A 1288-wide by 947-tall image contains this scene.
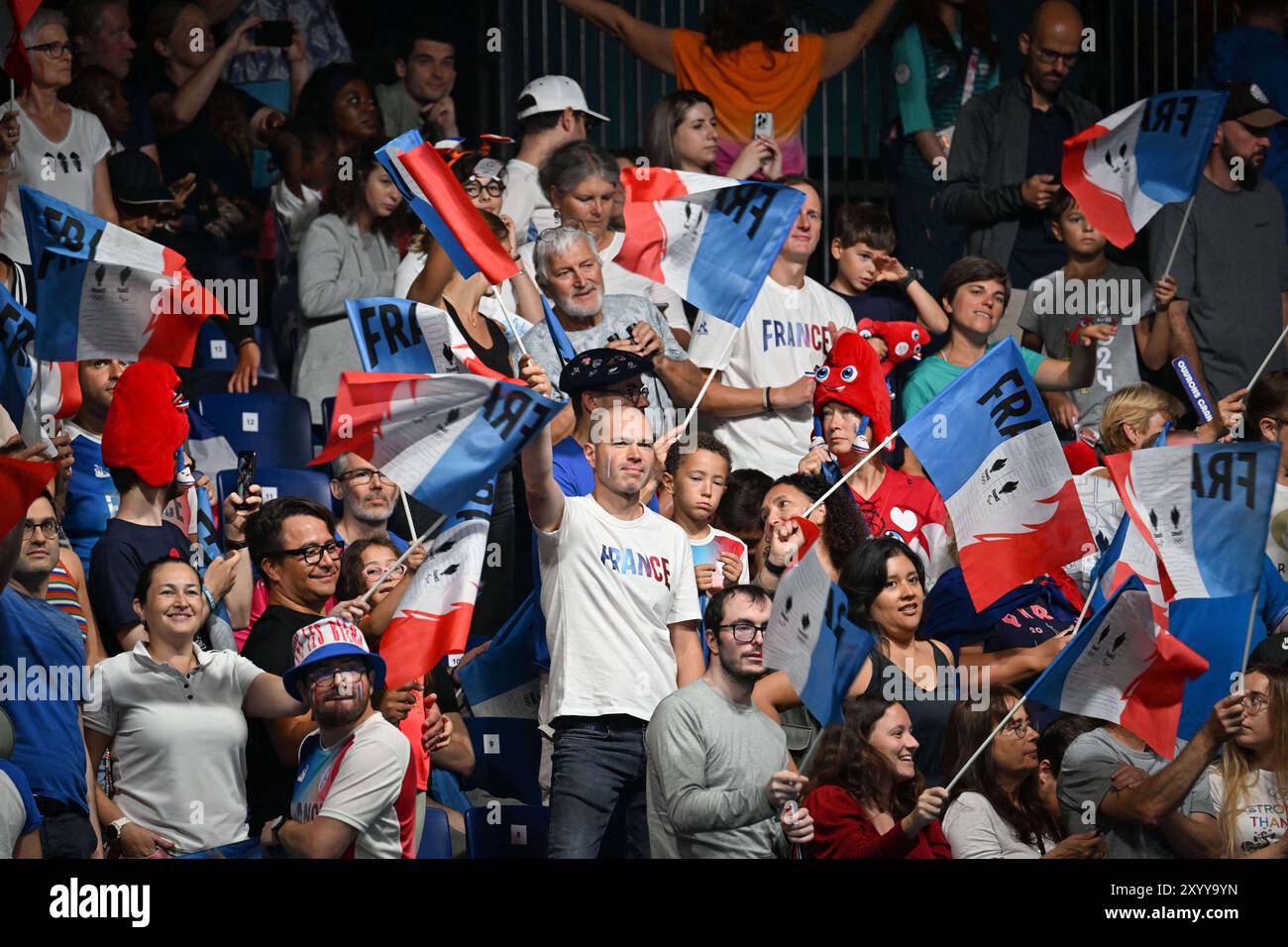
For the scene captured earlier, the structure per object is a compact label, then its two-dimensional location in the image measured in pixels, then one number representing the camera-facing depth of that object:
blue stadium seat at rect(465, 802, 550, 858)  13.62
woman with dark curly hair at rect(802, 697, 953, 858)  12.74
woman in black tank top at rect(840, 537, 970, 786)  13.84
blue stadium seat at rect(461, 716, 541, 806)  14.35
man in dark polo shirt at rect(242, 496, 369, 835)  13.55
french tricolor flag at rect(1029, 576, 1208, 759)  13.12
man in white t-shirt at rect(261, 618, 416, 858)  12.69
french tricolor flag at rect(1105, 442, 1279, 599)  13.69
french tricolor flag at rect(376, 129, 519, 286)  14.97
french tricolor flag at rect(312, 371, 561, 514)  13.45
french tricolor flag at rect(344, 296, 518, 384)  14.88
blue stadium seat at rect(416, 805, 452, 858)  13.60
